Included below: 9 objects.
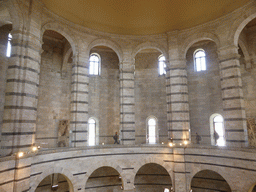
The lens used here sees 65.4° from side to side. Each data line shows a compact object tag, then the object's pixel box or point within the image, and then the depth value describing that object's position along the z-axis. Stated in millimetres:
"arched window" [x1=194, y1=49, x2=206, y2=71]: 19078
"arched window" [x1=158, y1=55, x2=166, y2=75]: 20406
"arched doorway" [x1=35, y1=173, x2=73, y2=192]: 16094
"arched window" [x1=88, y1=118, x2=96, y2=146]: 19188
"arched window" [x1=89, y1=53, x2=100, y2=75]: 20125
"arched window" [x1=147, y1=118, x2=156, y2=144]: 19647
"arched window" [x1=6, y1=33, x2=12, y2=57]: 14555
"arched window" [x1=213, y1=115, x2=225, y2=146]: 17453
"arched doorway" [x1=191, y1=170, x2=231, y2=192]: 15820
